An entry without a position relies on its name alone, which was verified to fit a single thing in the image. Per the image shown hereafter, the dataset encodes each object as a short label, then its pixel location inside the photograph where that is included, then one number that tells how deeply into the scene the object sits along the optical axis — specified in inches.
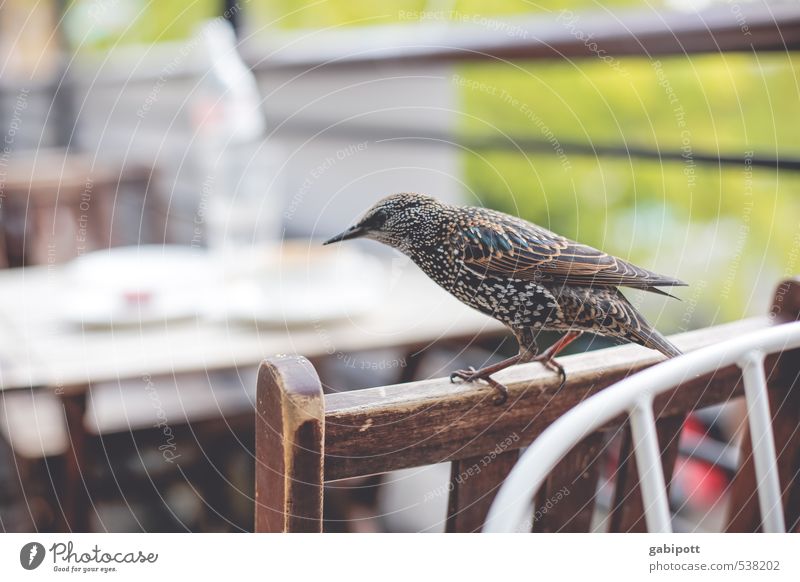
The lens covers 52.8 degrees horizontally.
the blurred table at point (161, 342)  40.9
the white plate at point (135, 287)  45.3
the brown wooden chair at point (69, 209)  83.0
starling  20.6
